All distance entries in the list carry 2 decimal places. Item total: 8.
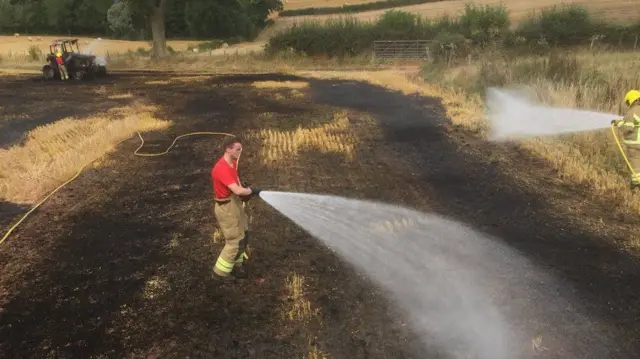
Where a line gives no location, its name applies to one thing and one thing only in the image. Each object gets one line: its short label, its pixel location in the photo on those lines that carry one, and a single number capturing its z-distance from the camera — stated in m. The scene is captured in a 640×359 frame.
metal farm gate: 32.25
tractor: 23.14
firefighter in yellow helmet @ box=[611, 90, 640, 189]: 7.53
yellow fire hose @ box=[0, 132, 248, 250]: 7.08
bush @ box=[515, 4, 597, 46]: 31.00
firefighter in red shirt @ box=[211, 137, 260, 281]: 5.28
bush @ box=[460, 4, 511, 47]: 31.84
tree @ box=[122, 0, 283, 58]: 32.38
